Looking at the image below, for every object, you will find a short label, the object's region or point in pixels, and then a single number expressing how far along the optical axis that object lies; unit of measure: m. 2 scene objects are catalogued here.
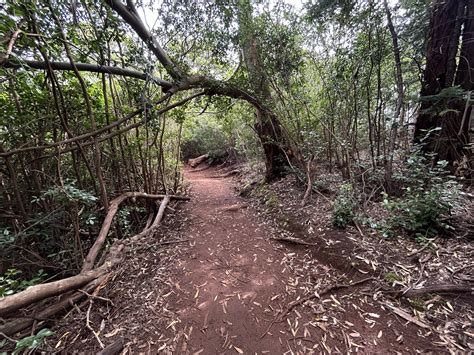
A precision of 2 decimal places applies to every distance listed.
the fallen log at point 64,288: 1.73
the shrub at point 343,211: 3.04
